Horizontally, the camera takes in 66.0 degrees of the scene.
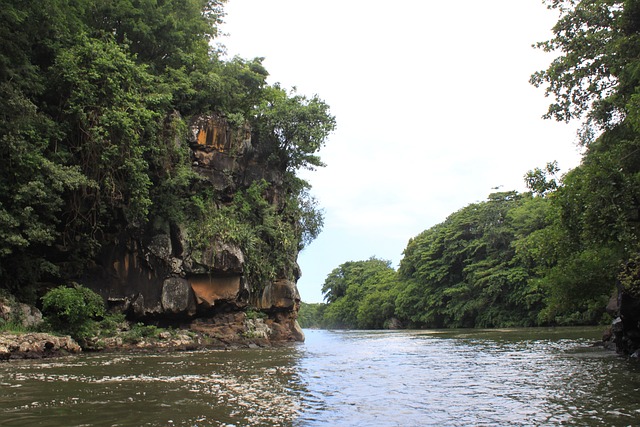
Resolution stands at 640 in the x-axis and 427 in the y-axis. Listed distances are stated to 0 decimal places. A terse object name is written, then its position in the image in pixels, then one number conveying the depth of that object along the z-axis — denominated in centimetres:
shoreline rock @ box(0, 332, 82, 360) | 1566
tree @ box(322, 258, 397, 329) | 7856
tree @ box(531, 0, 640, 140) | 1664
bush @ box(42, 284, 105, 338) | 1941
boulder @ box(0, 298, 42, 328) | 1802
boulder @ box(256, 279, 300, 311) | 3134
